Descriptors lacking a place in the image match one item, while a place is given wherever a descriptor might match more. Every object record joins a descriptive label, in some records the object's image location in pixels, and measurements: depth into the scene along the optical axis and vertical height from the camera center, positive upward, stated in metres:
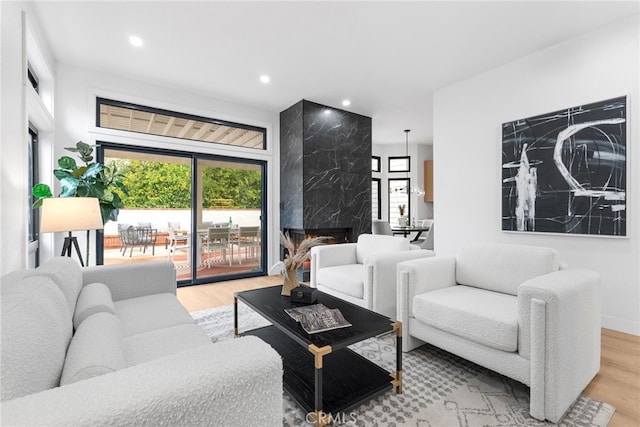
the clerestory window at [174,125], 3.84 +1.27
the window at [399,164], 7.84 +1.30
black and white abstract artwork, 2.70 +0.41
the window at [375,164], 7.83 +1.30
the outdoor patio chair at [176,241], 4.34 -0.38
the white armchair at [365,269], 2.66 -0.57
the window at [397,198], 7.88 +0.41
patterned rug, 1.54 -1.05
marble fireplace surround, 4.55 +0.71
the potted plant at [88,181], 3.01 +0.35
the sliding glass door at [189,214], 4.02 +0.01
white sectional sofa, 0.62 -0.39
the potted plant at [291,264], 2.23 -0.37
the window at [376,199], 7.91 +0.39
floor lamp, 2.39 +0.01
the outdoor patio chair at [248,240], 4.86 -0.42
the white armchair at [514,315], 1.52 -0.59
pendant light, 7.32 +0.66
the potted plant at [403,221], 6.15 -0.15
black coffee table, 1.52 -0.94
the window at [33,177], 3.02 +0.40
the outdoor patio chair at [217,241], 4.55 -0.40
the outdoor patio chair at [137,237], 4.05 -0.31
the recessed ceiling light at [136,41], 2.95 +1.72
